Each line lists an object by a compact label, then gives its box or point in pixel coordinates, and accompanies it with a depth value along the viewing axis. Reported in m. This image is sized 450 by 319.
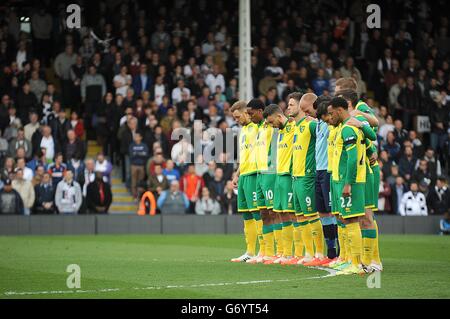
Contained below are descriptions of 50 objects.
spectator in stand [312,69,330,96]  32.19
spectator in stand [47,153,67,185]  27.53
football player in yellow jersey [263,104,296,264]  16.22
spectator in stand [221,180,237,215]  28.26
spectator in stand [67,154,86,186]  27.97
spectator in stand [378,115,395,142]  30.91
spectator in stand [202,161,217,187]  28.55
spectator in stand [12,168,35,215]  27.28
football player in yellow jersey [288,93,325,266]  15.80
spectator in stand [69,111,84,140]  29.28
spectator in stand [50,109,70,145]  28.83
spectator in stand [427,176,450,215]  28.61
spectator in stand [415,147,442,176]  30.06
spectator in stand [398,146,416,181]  29.78
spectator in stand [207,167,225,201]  28.23
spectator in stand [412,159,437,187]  29.66
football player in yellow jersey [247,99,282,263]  16.66
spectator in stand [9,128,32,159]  28.27
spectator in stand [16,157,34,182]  27.50
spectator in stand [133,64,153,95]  30.81
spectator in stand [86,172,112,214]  27.66
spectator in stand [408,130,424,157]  30.61
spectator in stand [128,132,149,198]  28.77
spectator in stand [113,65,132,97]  30.44
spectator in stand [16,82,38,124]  29.52
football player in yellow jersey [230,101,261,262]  16.91
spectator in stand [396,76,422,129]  32.84
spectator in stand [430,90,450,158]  32.06
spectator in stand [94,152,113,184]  28.56
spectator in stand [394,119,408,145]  30.70
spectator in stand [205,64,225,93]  31.92
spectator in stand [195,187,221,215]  28.14
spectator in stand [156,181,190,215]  27.92
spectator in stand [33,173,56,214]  27.39
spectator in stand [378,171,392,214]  28.88
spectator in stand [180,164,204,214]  28.25
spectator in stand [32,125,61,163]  28.48
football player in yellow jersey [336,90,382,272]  13.97
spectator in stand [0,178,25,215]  27.03
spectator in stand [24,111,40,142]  28.64
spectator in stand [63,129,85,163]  28.47
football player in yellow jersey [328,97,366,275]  13.70
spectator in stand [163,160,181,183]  28.33
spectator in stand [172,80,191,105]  30.94
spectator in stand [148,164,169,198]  28.05
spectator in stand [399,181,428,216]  28.45
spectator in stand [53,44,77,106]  31.11
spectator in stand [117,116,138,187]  29.14
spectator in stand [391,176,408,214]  28.80
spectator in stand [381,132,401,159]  30.30
